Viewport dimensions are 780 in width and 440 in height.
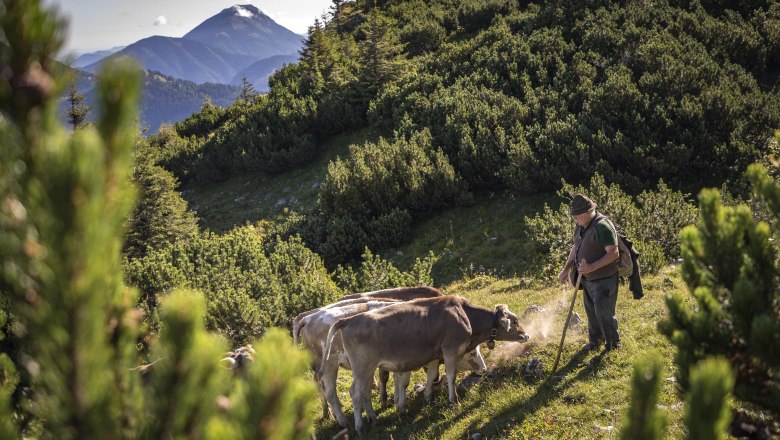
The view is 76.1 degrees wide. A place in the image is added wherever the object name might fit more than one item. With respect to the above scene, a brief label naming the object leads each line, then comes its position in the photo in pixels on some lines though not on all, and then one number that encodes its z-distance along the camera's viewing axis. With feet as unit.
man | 25.30
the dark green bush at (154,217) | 70.64
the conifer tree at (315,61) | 121.69
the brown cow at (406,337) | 25.75
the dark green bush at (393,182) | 70.18
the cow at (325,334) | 28.58
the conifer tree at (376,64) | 110.22
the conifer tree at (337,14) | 166.71
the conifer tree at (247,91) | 158.38
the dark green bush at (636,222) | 46.32
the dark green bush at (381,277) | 48.03
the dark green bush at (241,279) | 39.78
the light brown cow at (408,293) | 32.78
